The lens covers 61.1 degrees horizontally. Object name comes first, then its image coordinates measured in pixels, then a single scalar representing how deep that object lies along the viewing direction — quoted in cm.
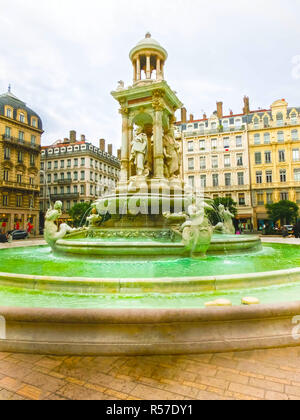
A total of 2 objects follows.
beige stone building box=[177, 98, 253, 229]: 4662
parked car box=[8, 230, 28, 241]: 2533
